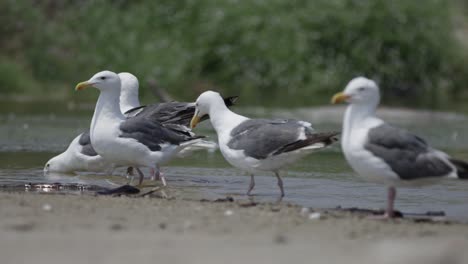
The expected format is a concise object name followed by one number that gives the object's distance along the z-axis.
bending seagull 23.25
